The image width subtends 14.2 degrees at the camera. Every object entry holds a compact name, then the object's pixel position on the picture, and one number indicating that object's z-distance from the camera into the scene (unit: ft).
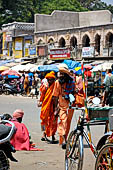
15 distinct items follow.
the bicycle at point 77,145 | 19.98
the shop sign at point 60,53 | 121.90
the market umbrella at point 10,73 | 111.68
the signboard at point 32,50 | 141.27
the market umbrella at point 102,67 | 95.93
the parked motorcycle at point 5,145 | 19.19
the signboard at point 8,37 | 169.38
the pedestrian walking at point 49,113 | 33.47
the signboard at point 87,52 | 115.44
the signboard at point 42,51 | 133.80
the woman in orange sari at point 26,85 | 107.65
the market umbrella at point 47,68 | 101.91
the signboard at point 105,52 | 113.19
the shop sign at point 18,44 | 159.18
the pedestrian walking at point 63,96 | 31.09
